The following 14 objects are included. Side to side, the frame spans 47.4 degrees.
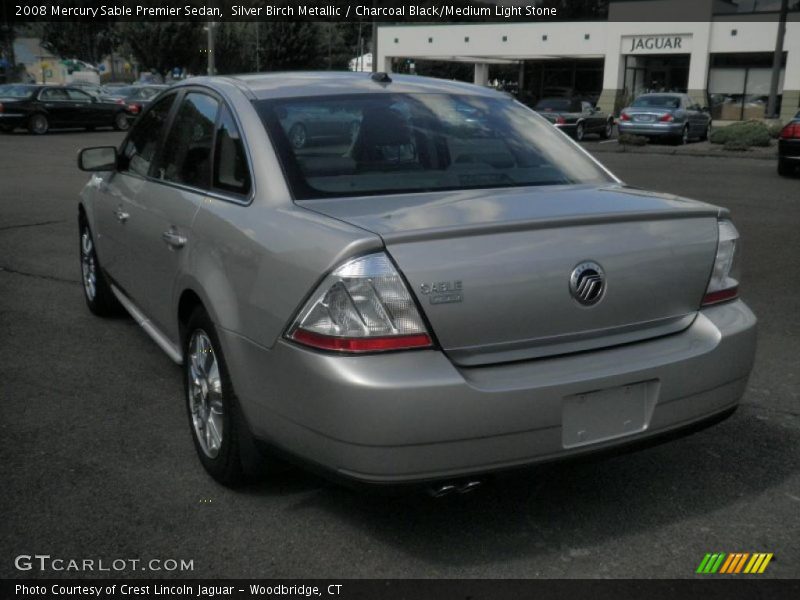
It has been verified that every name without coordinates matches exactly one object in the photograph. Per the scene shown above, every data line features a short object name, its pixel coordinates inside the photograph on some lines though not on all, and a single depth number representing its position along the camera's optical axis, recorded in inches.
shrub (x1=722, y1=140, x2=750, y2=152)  896.9
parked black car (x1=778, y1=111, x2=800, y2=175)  622.8
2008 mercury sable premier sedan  108.0
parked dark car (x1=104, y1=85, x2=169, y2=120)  1282.0
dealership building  1531.7
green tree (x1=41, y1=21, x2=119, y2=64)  2987.2
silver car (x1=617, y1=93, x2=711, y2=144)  1040.2
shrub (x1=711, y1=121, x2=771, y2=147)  914.7
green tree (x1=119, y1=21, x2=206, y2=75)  2425.0
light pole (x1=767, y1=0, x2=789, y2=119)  1084.5
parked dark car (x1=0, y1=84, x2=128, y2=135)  1097.4
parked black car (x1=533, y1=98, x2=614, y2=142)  1130.0
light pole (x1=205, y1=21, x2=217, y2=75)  1750.7
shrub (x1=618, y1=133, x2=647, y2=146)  981.8
